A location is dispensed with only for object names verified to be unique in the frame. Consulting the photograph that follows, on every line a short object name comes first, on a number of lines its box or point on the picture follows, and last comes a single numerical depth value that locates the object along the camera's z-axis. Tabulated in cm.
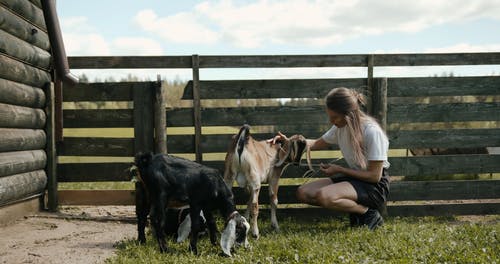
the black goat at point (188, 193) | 523
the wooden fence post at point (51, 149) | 752
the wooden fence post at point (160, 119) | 715
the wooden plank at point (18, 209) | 654
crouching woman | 600
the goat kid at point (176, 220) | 601
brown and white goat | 614
